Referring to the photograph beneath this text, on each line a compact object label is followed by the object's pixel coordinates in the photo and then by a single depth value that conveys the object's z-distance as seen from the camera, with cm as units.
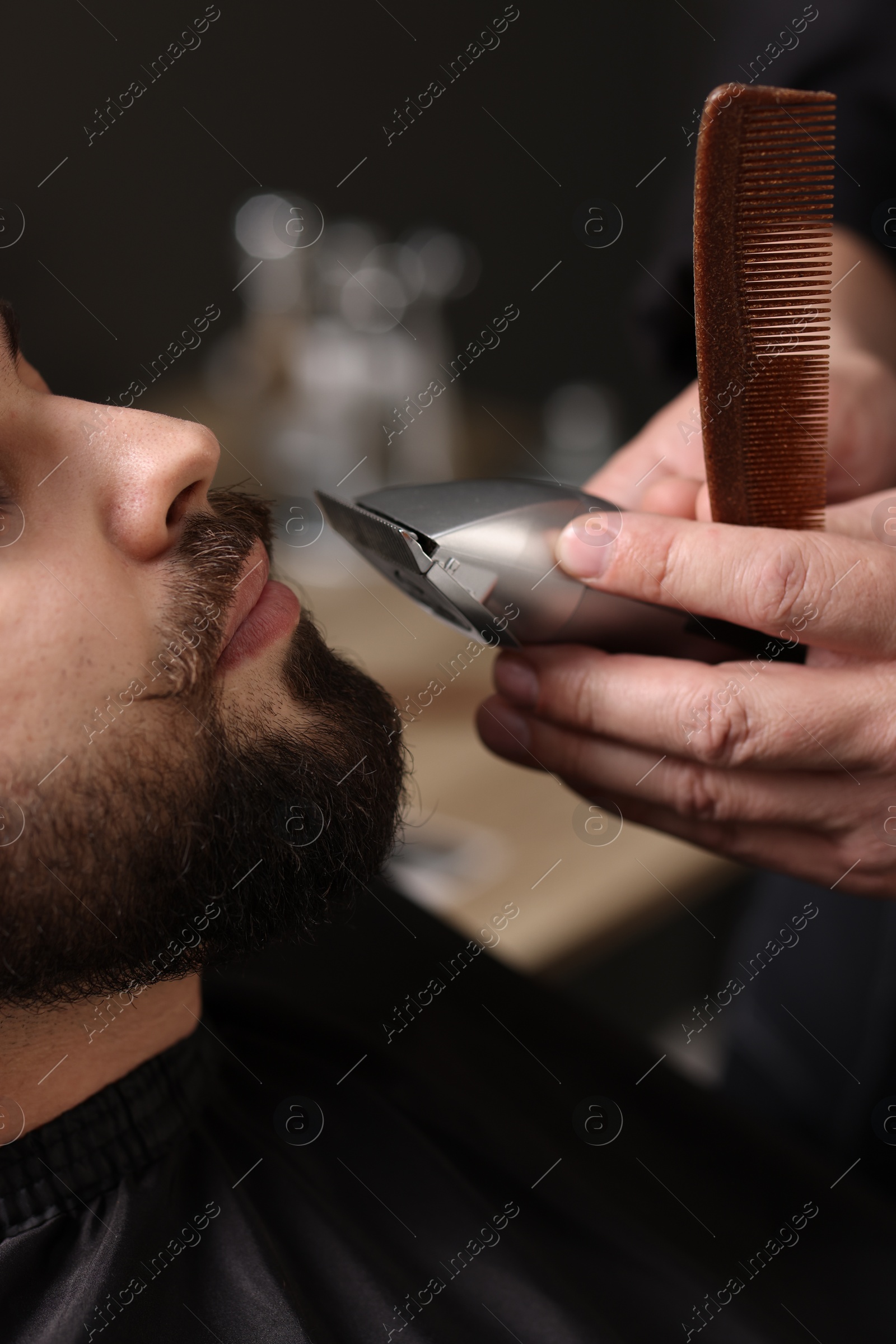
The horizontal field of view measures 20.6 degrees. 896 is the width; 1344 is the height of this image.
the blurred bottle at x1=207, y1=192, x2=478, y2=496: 101
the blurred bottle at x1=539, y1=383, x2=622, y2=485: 122
